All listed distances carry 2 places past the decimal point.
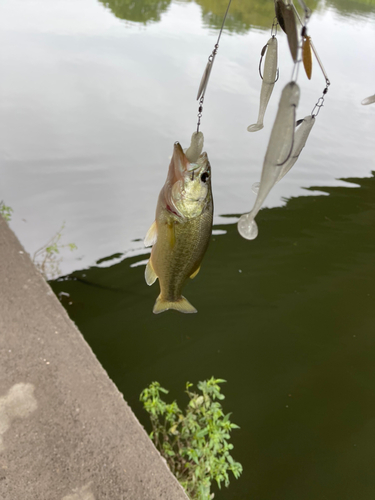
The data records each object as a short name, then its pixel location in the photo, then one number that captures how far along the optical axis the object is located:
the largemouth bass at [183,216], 0.81
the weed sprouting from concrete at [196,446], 2.18
